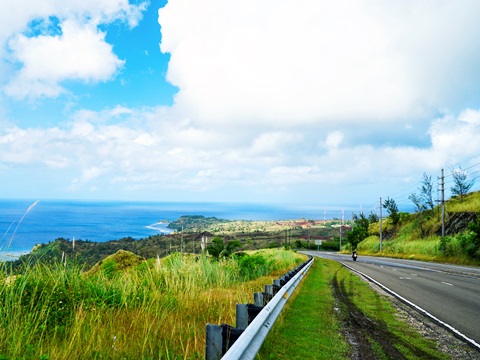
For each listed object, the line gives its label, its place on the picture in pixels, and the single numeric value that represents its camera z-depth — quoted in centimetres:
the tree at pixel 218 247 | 2167
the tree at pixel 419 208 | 5731
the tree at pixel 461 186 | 5872
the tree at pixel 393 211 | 6969
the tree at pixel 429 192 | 6082
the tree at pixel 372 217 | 10352
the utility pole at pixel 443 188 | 4331
